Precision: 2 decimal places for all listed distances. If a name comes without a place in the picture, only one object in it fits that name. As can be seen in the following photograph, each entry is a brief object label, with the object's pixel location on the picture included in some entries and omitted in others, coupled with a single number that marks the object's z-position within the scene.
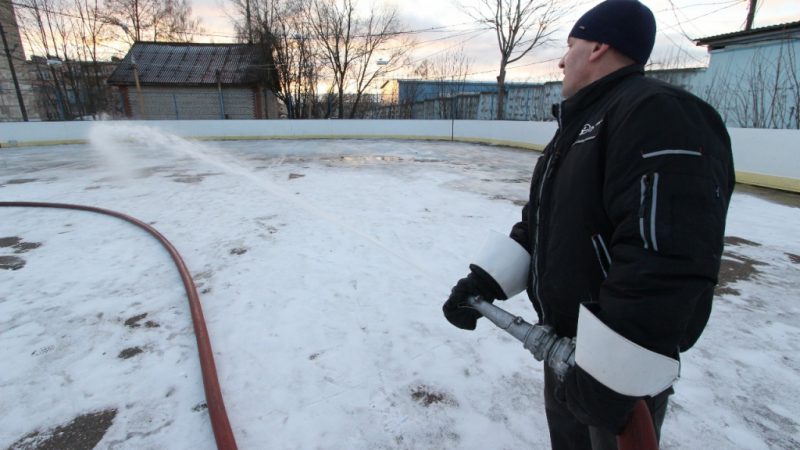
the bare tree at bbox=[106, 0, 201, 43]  26.73
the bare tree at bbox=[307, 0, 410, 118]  23.91
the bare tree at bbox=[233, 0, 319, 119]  24.02
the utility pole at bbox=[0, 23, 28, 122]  17.08
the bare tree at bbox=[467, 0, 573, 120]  20.66
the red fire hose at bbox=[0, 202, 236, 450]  1.81
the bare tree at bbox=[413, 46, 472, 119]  22.52
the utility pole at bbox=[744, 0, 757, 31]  13.11
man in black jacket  0.81
